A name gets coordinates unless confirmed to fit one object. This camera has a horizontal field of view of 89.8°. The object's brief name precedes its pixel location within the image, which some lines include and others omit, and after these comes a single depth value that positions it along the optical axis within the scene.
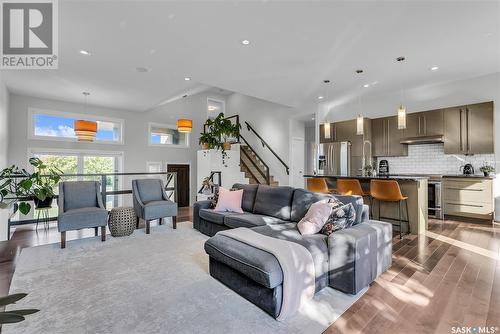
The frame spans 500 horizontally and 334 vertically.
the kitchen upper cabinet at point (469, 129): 5.14
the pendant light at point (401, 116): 4.45
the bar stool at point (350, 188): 4.74
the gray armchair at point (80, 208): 3.90
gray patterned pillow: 2.81
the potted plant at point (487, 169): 5.11
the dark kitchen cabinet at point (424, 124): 5.72
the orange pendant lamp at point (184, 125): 6.23
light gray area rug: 2.01
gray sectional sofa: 2.16
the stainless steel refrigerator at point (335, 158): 7.02
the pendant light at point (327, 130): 5.73
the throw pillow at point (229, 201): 4.38
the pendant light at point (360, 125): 5.00
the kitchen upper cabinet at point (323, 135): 7.45
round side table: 4.44
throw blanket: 2.11
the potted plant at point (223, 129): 7.97
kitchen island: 4.33
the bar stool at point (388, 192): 4.12
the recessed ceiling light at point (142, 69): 4.46
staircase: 8.10
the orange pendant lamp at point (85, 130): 5.08
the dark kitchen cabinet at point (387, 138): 6.39
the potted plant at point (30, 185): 2.33
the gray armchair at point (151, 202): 4.64
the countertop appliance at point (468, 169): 5.42
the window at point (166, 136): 8.34
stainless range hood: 5.72
